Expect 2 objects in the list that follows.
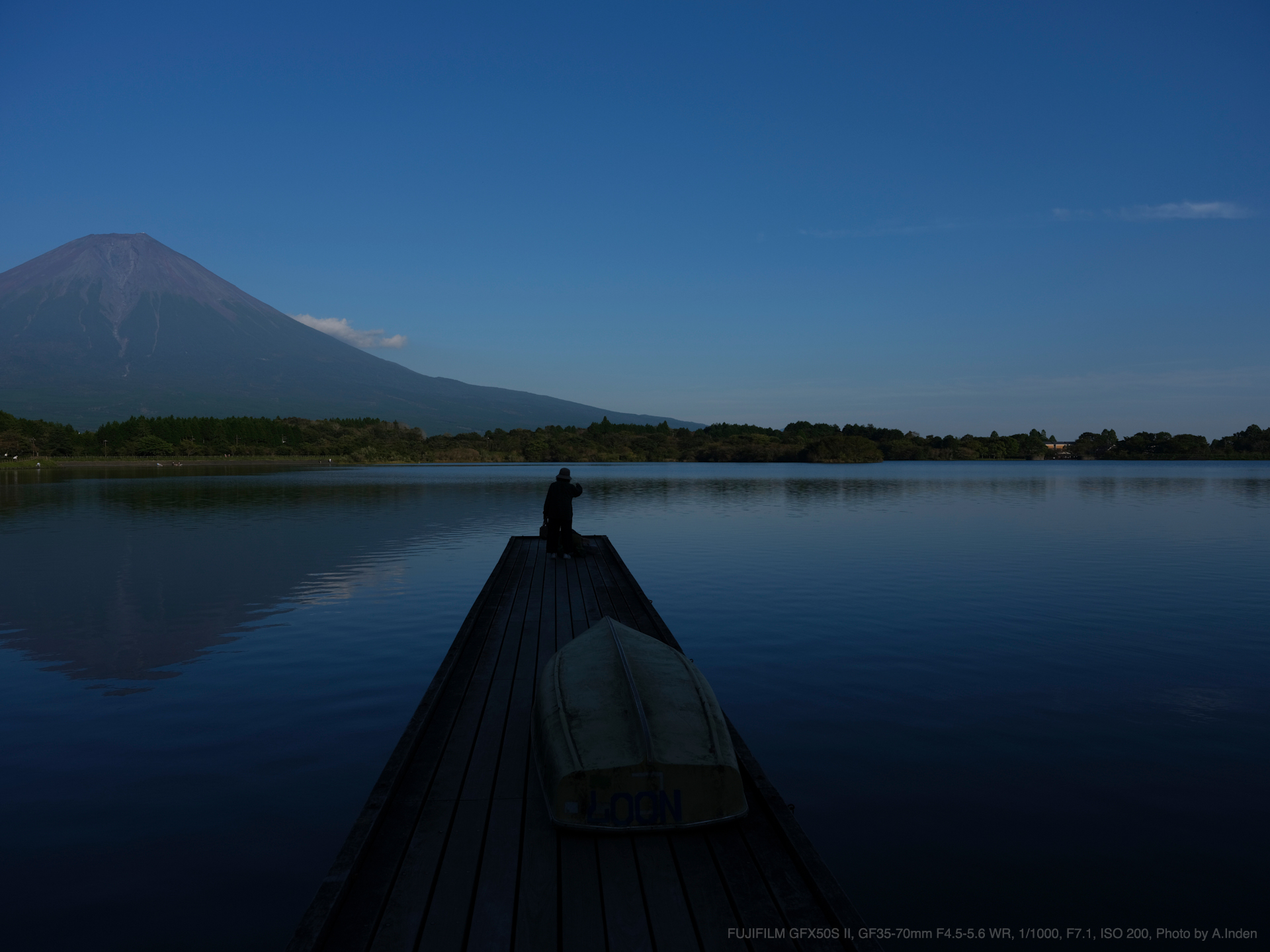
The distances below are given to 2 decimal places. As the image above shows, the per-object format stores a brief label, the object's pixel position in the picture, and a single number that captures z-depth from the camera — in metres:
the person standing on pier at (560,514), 17.62
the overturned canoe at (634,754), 5.17
